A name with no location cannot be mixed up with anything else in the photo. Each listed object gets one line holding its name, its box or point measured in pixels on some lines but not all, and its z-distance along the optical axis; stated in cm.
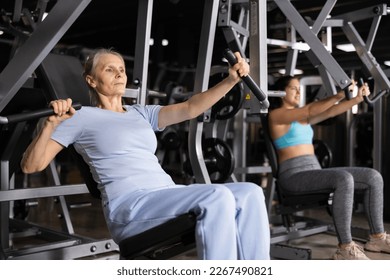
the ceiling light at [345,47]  568
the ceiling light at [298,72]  788
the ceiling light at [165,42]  624
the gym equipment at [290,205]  219
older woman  118
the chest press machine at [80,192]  118
